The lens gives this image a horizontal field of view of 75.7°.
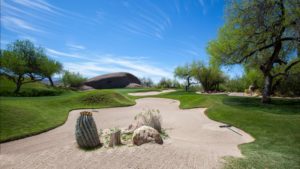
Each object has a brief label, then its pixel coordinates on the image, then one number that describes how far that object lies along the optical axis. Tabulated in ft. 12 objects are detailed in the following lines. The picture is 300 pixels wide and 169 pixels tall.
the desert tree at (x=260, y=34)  44.21
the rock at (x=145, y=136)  18.60
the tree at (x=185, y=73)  137.59
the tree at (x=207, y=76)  119.24
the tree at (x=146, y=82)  247.09
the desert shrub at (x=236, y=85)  99.35
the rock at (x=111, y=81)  203.81
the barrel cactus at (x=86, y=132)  19.27
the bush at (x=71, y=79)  177.06
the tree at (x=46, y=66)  108.83
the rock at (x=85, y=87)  186.09
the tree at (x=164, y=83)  196.65
